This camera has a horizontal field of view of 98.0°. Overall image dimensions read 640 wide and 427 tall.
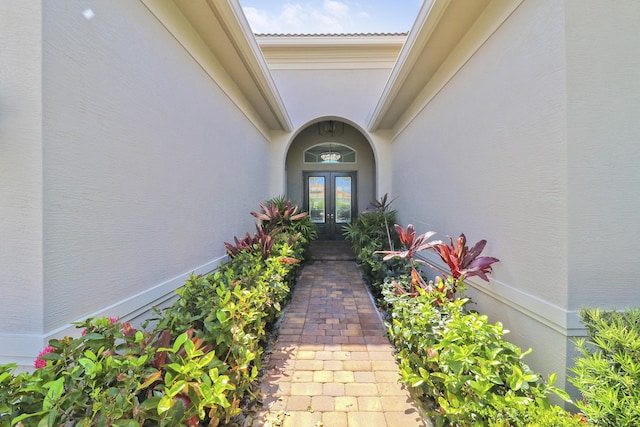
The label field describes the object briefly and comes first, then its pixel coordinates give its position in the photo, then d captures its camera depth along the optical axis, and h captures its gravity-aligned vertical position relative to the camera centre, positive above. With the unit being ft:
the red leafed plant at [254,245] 12.95 -1.64
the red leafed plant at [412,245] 9.55 -1.29
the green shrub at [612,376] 3.99 -2.58
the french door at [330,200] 31.45 +1.28
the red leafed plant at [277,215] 18.40 -0.25
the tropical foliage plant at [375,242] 14.64 -2.06
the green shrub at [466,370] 4.86 -3.15
